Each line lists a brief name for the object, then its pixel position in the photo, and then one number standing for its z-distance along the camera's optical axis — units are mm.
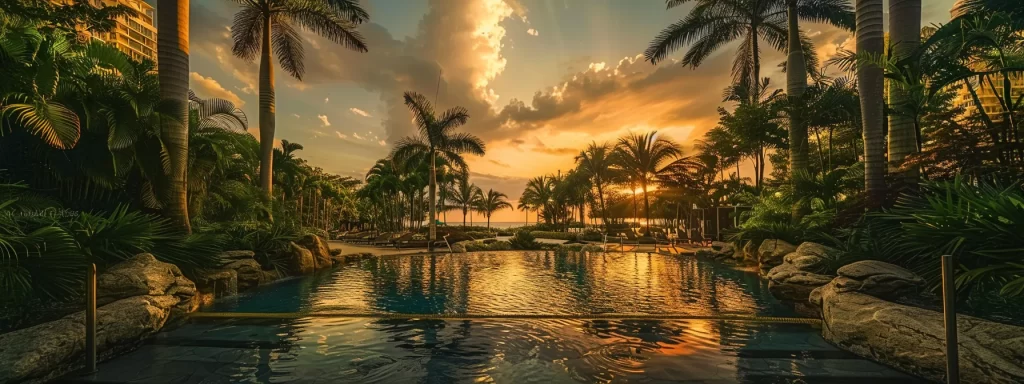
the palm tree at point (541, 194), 57188
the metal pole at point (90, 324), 4801
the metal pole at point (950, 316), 3930
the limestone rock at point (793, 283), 7613
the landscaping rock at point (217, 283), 9062
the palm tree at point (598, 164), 37706
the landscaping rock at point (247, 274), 10523
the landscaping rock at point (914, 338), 3965
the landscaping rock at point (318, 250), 14938
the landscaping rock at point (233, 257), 10378
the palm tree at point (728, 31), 19016
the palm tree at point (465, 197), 58609
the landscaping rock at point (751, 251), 14388
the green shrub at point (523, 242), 24812
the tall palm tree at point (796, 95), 14078
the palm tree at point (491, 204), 64387
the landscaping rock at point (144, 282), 6555
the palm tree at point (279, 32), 16391
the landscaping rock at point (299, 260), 13344
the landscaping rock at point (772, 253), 11984
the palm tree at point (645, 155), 31547
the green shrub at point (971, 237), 4559
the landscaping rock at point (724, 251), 16312
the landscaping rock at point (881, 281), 5957
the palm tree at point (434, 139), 26266
